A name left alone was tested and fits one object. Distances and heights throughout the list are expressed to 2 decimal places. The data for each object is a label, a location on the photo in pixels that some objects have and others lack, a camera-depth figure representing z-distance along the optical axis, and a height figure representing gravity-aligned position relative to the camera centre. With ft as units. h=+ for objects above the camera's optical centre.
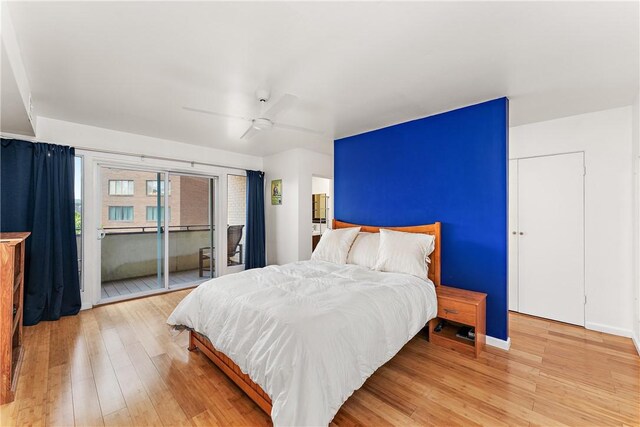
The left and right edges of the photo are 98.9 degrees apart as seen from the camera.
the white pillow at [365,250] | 10.21 -1.48
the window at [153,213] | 14.15 -0.04
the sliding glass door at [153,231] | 13.12 -1.00
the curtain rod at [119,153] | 10.21 +2.73
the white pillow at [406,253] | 9.01 -1.40
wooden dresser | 5.87 -2.19
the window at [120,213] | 13.00 -0.04
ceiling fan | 7.37 +2.95
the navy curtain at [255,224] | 16.81 -0.73
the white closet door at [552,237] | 10.19 -0.97
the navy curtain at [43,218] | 9.98 -0.21
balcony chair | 16.30 -2.21
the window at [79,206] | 11.61 +0.26
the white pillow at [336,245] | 10.87 -1.36
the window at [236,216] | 16.85 -0.24
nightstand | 7.97 -3.14
